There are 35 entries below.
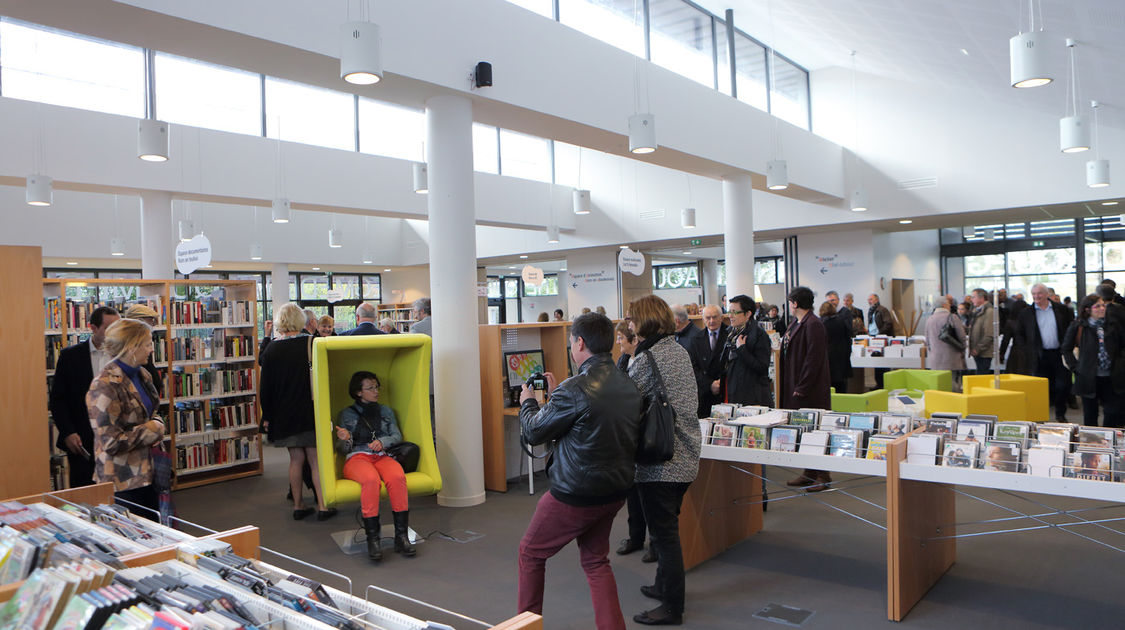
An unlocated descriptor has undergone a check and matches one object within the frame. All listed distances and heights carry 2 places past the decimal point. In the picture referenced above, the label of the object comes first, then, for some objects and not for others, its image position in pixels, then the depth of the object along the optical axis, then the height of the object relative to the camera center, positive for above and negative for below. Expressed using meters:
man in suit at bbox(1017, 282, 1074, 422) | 9.00 -0.47
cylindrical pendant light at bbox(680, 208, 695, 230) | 13.10 +1.74
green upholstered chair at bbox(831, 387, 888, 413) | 7.28 -0.96
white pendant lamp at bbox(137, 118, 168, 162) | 6.45 +1.73
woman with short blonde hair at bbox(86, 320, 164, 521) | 3.61 -0.44
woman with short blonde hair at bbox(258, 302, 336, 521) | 5.78 -0.55
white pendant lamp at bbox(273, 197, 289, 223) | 9.84 +1.62
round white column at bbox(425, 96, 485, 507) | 6.01 +0.00
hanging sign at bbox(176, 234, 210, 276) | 8.16 +0.88
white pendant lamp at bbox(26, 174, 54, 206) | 7.64 +1.54
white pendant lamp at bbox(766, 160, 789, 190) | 9.09 +1.73
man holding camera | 2.89 -0.60
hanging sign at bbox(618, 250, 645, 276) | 9.69 +0.73
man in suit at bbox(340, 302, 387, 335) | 6.52 +0.04
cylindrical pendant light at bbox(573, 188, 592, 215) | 13.44 +2.17
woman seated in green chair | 4.66 -0.87
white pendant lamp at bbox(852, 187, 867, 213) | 11.73 +1.76
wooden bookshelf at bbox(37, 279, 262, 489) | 6.43 -0.18
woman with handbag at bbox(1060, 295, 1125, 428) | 7.05 -0.63
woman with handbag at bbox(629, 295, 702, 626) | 3.41 -0.70
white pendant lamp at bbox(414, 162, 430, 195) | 10.54 +2.11
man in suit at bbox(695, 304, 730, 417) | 5.44 -0.32
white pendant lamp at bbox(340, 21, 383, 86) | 4.30 +1.64
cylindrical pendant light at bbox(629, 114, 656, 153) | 6.60 +1.69
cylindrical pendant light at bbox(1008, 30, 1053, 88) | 4.57 +1.56
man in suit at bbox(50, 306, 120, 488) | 4.72 -0.42
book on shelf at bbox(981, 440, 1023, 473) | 3.28 -0.70
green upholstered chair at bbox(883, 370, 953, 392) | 8.87 -0.93
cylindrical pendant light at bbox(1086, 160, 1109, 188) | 9.19 +1.61
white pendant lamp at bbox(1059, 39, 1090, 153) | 6.93 +1.62
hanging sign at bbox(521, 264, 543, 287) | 9.31 +0.56
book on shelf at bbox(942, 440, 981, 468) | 3.38 -0.70
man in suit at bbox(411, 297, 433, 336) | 7.27 +0.05
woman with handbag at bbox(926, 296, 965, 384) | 9.61 -0.47
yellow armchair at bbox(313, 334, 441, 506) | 4.77 -0.47
